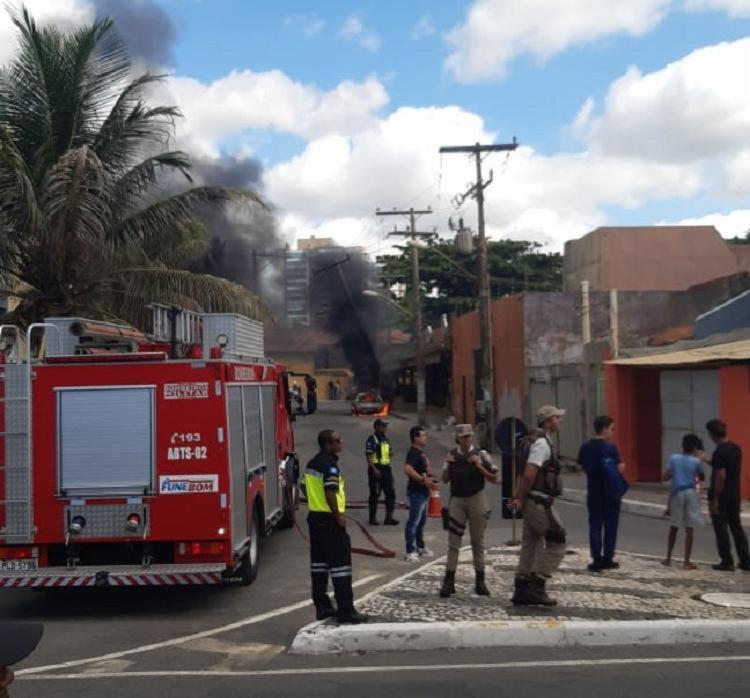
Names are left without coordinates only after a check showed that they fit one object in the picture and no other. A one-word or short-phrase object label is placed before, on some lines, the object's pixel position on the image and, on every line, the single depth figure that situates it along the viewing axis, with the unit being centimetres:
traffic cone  1312
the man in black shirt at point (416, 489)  1126
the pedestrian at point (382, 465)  1430
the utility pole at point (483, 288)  2834
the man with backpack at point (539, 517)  821
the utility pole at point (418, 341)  4034
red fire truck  885
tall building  5144
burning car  4825
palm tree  1527
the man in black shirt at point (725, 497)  1023
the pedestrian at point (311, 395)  1545
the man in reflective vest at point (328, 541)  791
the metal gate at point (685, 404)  1759
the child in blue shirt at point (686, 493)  1039
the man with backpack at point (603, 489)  1005
